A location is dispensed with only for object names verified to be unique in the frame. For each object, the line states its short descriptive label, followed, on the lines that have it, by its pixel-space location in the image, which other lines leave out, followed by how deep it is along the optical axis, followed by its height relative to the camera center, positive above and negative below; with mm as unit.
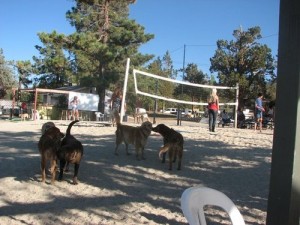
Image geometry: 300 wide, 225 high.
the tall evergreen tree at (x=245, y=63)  41969 +6261
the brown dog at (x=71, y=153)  6367 -613
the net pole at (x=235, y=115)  19753 +391
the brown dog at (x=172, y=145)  7598 -463
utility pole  21247 +93
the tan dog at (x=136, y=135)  8430 -380
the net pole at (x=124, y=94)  14520 +776
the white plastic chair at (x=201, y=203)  2066 -419
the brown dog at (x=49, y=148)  6344 -557
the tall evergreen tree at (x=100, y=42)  30500 +5334
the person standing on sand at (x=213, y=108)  14266 +466
